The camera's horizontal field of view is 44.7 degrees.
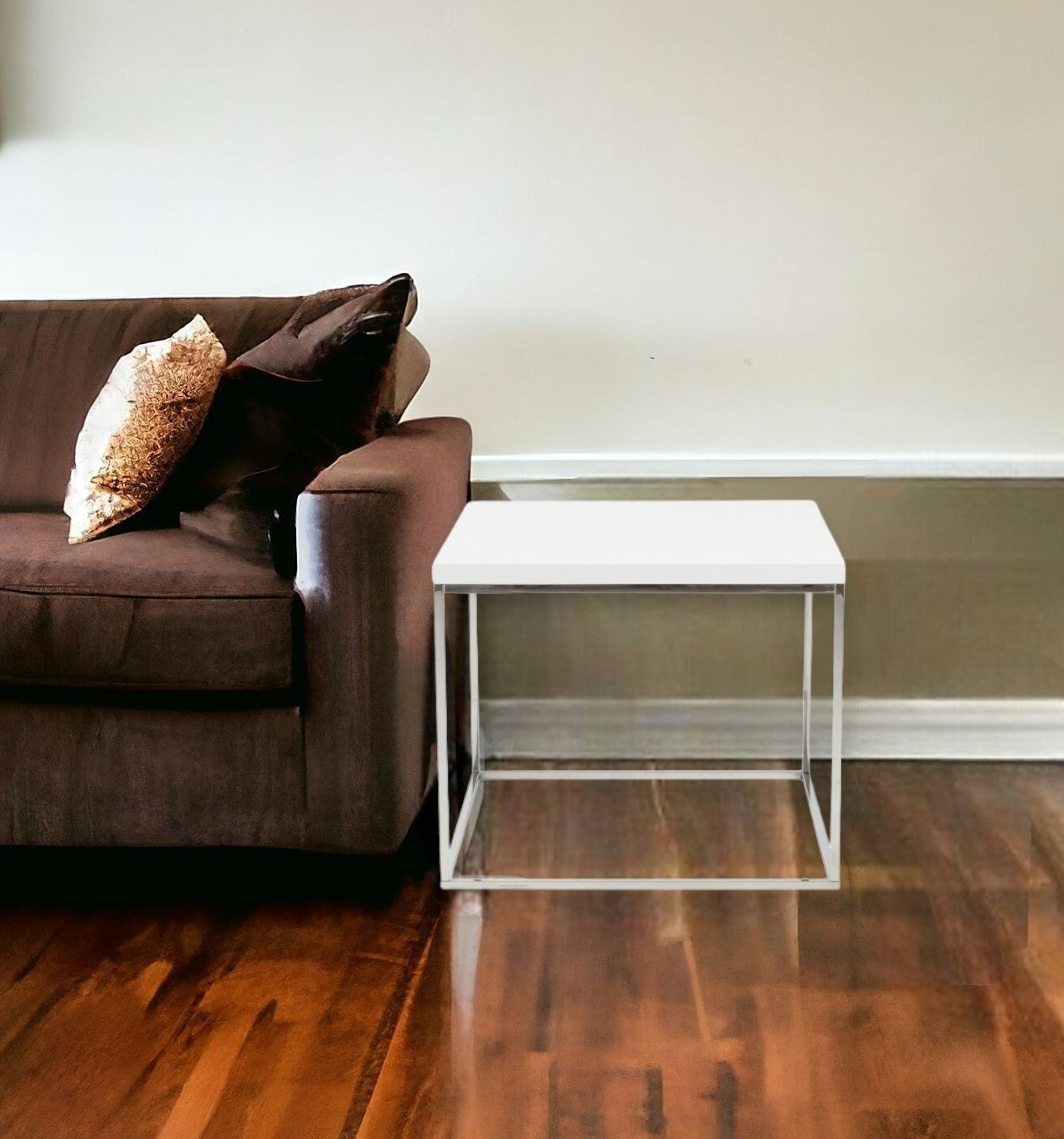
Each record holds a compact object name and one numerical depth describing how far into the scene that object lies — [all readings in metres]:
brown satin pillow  1.90
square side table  1.80
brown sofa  1.78
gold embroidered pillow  2.03
